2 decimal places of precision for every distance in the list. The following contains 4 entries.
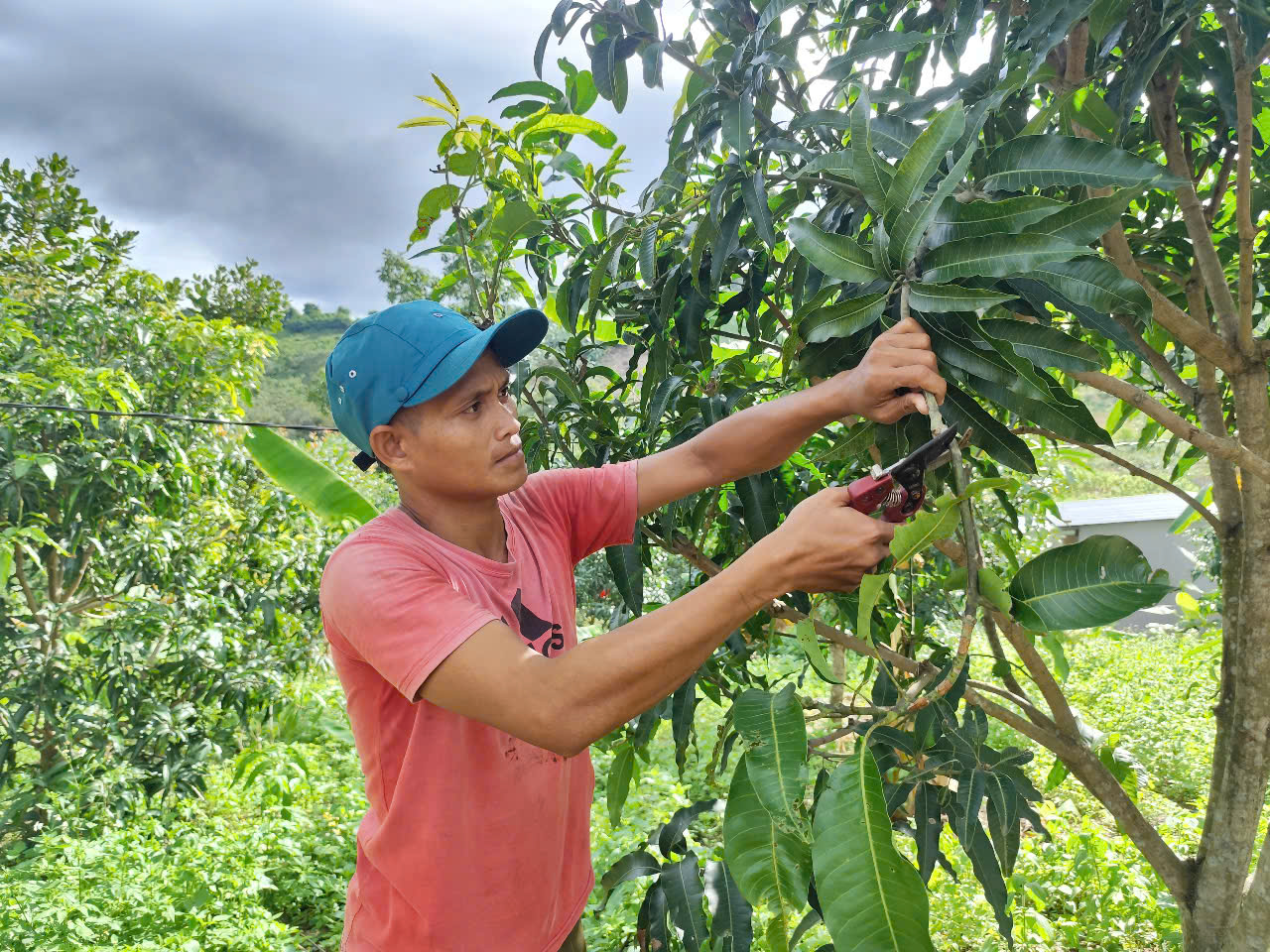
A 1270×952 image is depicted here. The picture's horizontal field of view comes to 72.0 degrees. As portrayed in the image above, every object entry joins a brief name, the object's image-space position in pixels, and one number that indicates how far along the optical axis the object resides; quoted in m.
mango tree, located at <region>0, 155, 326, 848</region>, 3.11
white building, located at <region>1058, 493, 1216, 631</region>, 9.93
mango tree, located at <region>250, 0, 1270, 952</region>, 0.80
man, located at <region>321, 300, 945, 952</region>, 0.83
